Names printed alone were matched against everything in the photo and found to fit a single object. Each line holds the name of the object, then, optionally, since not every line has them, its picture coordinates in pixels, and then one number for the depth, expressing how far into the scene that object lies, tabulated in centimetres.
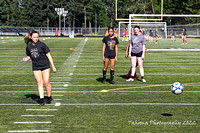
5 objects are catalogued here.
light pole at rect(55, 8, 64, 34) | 8449
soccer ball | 831
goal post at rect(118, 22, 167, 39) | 5299
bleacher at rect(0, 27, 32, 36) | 7888
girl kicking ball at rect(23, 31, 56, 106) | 841
